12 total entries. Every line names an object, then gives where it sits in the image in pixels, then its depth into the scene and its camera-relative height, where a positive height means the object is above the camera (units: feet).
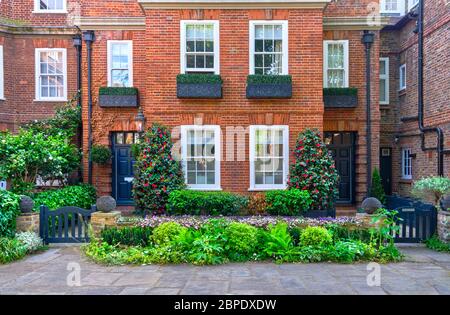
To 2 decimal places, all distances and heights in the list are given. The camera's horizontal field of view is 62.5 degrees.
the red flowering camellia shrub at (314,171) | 35.91 -1.57
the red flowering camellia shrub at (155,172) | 36.06 -1.79
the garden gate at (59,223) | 28.55 -5.40
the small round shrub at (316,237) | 25.34 -5.62
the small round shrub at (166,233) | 25.89 -5.56
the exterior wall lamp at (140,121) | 37.81 +3.38
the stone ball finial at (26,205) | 28.07 -3.93
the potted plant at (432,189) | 34.78 -3.12
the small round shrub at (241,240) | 24.67 -5.73
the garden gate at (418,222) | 28.94 -5.21
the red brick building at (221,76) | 38.45 +8.95
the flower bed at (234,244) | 24.07 -6.14
